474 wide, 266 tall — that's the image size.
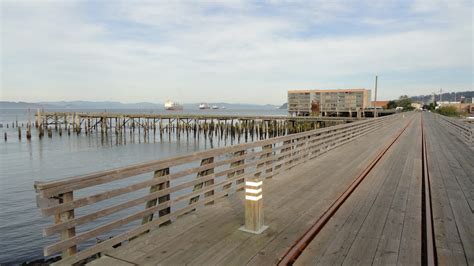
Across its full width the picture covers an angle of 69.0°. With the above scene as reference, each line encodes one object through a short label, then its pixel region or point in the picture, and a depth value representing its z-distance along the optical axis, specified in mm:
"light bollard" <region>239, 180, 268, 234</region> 4608
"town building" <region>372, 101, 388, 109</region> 152600
